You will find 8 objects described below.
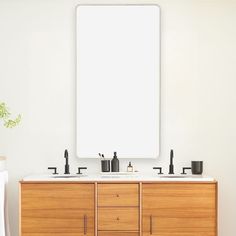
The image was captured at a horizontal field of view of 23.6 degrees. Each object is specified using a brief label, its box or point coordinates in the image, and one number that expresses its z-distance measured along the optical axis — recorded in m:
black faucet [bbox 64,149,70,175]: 4.78
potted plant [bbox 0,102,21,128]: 4.66
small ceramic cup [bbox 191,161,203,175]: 4.73
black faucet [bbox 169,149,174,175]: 4.78
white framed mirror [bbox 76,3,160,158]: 4.88
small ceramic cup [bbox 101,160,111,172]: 4.76
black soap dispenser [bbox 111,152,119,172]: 4.77
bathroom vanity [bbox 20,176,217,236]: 4.38
